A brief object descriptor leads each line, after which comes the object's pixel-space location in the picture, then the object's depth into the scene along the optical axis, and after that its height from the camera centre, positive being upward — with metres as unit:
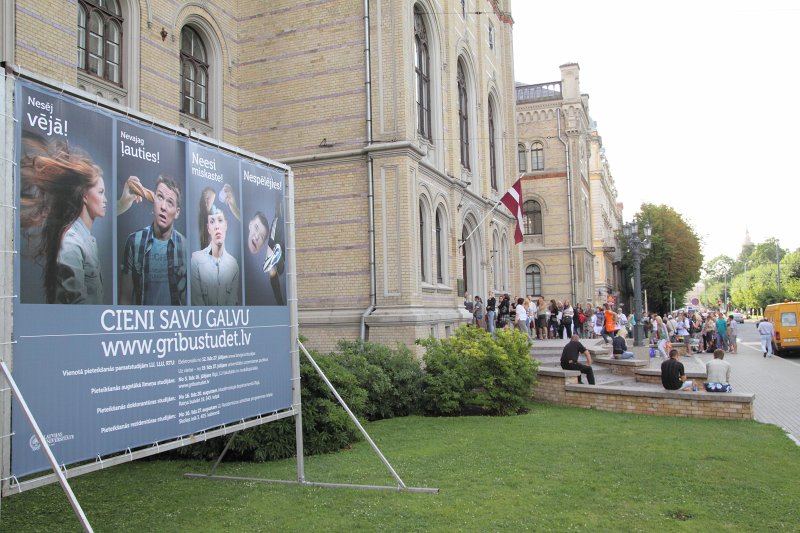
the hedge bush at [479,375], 13.85 -1.40
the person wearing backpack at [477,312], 23.27 -0.17
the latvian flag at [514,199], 23.56 +3.73
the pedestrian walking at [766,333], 30.27 -1.48
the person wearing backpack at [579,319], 29.59 -0.64
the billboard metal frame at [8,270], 4.53 +0.33
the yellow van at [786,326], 29.58 -1.18
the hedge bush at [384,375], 12.97 -1.30
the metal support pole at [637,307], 23.14 -0.13
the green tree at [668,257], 65.69 +4.46
